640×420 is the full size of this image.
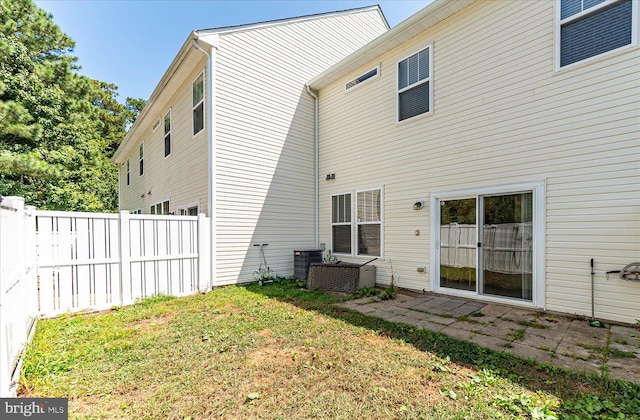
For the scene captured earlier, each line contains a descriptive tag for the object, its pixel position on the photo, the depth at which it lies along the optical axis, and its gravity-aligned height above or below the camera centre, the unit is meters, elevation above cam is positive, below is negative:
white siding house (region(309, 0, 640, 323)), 3.87 +0.91
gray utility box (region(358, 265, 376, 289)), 6.29 -1.66
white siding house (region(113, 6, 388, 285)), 6.61 +2.01
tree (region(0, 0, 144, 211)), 9.12 +3.69
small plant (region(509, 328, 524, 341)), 3.46 -1.67
